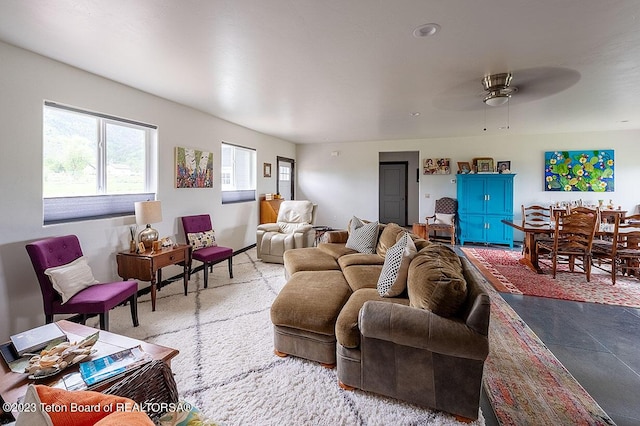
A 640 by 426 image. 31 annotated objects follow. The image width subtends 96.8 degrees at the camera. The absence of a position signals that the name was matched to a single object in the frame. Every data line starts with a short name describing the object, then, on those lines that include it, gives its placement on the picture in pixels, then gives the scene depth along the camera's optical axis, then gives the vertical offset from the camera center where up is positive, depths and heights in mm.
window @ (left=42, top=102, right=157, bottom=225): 2738 +514
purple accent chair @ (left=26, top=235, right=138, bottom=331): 2248 -694
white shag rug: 1664 -1162
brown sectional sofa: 1595 -768
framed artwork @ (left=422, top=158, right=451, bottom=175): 6891 +1080
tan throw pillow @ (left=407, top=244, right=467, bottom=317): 1648 -454
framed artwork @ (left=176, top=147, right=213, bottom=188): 4098 +646
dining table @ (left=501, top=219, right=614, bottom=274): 4203 -470
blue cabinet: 6180 +72
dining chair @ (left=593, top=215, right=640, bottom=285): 3770 -556
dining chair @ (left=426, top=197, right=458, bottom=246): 6461 -189
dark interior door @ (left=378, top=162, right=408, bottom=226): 9031 +558
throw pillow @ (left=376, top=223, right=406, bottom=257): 3195 -317
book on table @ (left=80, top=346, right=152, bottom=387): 1312 -764
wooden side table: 2991 -579
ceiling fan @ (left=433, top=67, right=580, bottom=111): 2988 +1464
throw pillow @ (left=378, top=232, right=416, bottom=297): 2164 -480
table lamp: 3195 -80
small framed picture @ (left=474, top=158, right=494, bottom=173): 6500 +1019
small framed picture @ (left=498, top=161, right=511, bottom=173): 6395 +1008
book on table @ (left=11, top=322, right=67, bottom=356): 1515 -725
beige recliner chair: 4742 -381
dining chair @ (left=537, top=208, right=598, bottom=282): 3859 -352
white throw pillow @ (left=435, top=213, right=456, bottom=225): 6613 -182
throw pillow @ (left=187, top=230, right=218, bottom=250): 3875 -406
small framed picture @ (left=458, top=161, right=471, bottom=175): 6652 +1027
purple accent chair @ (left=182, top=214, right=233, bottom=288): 3682 -544
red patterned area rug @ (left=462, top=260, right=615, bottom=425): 1654 -1180
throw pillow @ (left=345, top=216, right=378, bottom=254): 3600 -363
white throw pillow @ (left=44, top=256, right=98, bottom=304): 2256 -562
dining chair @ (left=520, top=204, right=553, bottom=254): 5893 -60
